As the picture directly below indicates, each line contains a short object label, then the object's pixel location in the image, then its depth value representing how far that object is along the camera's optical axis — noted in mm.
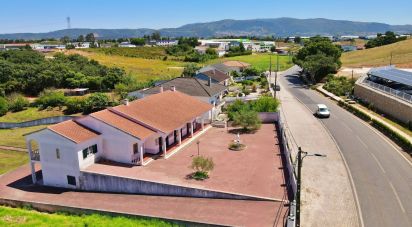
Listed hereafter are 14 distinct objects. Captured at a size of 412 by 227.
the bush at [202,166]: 26859
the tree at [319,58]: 70875
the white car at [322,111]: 44488
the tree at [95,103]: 57000
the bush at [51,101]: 61469
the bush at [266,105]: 44375
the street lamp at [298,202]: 17047
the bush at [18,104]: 61203
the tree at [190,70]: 84719
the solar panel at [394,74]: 46503
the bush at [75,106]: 57938
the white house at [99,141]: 28438
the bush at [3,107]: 59206
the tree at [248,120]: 39656
